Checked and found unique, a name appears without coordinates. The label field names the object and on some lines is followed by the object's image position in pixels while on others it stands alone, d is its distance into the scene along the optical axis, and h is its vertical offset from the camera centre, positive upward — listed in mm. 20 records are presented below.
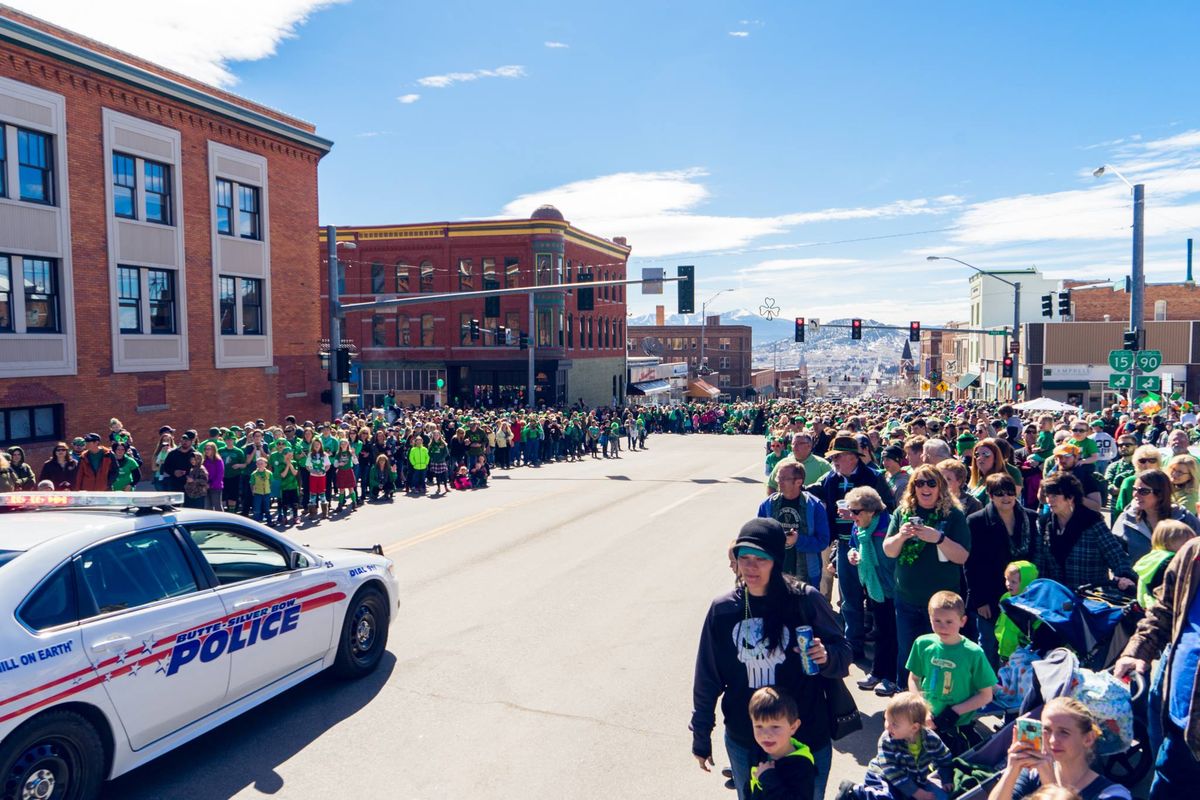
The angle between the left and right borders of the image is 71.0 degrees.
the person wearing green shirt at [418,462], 19578 -2416
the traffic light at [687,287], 23797 +1998
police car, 4680 -1741
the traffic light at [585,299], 27844 +1941
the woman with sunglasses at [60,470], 13188 -1744
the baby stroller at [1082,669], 4270 -1765
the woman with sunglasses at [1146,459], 7605 -937
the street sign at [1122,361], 18969 -113
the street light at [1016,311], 35275 +1937
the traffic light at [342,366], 21594 -197
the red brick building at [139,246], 20578 +3257
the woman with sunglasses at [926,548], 6012 -1374
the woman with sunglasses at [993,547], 6238 -1425
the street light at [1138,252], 19578 +2421
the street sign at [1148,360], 18625 -91
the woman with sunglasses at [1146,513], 5965 -1153
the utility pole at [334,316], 22297 +1143
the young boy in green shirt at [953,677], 5023 -1924
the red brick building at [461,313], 52312 +2855
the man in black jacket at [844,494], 7531 -1348
